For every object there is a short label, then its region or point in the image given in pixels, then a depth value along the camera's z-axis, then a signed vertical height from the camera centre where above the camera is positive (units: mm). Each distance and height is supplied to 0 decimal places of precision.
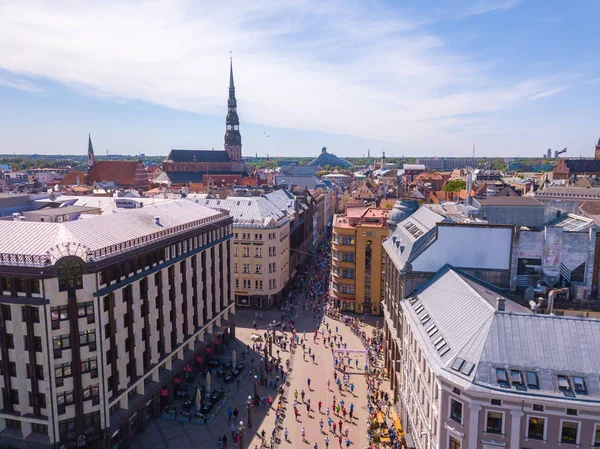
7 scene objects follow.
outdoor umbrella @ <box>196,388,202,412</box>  59219 -29472
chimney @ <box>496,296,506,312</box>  41469 -12225
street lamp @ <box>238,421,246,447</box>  50062 -28337
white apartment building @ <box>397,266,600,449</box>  34344 -16168
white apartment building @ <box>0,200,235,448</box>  44656 -16918
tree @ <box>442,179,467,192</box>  193450 -10417
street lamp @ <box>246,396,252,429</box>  55406 -28911
